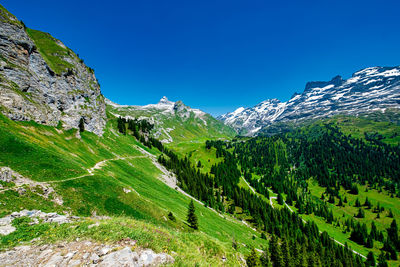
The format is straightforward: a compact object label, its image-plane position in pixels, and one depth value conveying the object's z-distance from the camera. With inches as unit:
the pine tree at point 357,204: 6434.6
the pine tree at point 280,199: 6111.2
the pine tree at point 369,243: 4425.4
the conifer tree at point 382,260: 3529.0
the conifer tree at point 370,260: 3678.6
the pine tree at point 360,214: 5796.3
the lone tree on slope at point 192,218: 1664.6
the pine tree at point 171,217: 1590.2
